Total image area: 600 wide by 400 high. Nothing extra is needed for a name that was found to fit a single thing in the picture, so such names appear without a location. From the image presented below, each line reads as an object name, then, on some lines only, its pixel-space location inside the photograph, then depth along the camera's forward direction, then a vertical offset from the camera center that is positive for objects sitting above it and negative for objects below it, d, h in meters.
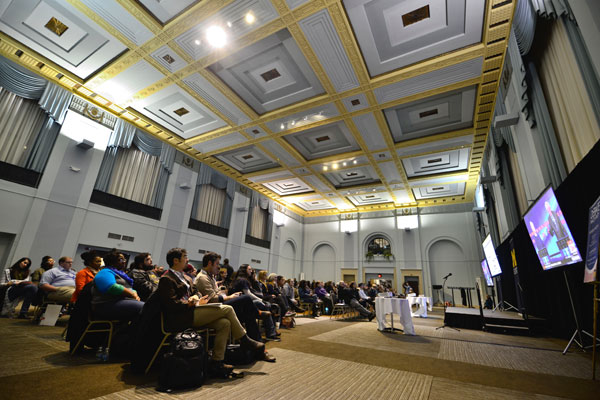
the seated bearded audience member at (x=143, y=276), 3.13 +0.00
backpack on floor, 1.80 -0.57
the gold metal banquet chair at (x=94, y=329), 2.42 -0.49
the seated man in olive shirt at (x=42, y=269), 4.63 +0.04
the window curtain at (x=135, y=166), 7.69 +3.36
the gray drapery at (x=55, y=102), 6.34 +3.98
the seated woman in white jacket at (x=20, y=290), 4.29 -0.31
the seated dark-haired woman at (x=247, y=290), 3.70 -0.11
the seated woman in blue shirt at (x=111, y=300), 2.37 -0.22
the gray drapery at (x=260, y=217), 12.88 +3.20
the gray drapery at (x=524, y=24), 3.60 +3.70
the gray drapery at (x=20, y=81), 5.67 +4.04
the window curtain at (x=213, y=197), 10.40 +3.33
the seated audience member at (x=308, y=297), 7.49 -0.31
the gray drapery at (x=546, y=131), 3.65 +2.32
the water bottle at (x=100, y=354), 2.35 -0.67
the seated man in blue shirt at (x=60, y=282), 3.91 -0.15
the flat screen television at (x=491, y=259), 6.19 +0.89
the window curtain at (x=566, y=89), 2.96 +2.58
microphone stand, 12.07 +0.04
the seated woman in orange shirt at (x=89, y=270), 3.06 +0.05
